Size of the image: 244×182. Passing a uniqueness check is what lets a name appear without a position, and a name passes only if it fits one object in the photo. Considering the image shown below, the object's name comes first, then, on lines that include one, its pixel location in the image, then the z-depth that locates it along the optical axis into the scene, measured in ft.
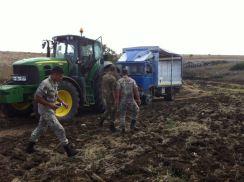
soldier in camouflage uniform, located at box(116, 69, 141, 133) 17.46
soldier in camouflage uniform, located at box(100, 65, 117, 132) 17.70
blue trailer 27.66
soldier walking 12.95
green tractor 19.26
